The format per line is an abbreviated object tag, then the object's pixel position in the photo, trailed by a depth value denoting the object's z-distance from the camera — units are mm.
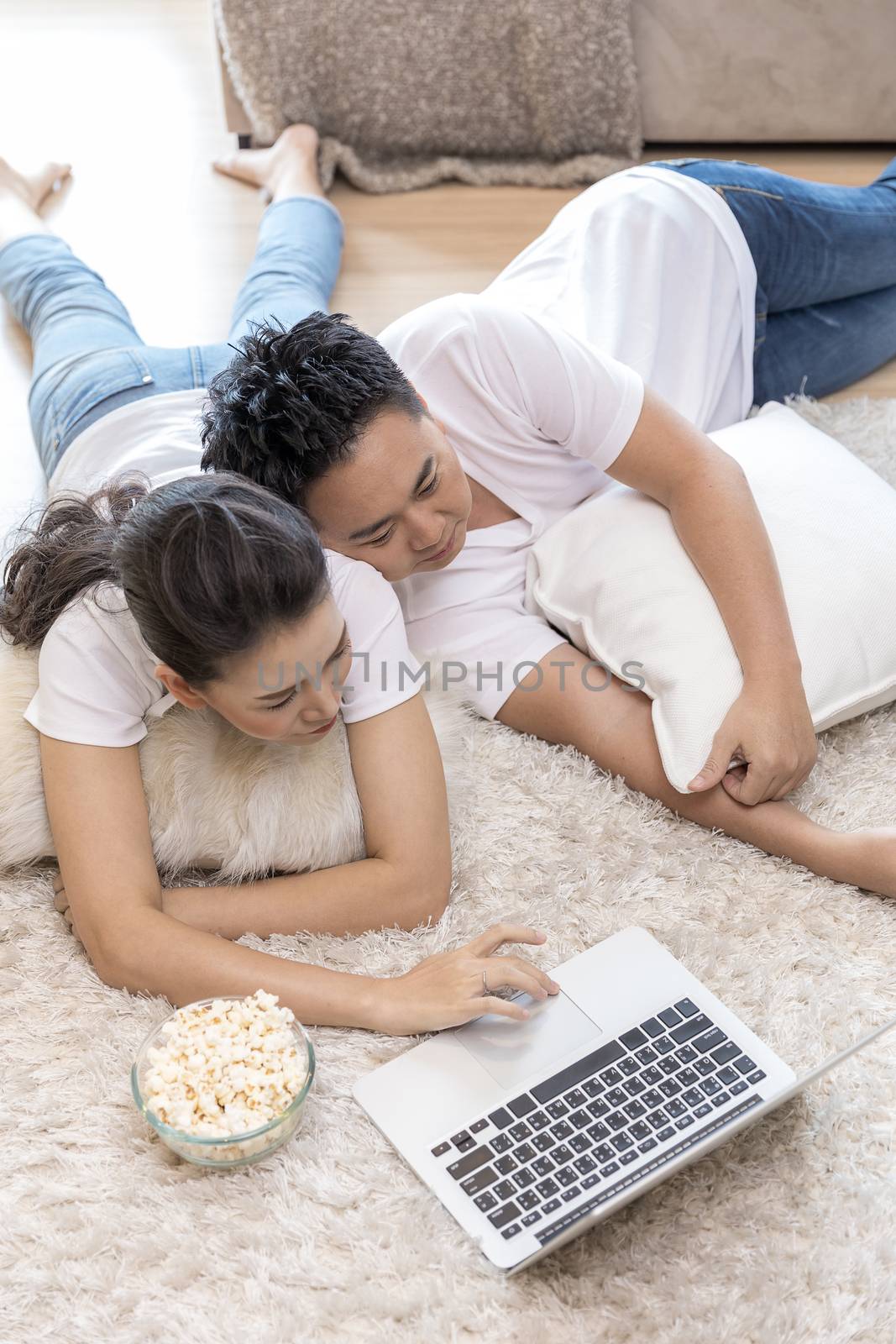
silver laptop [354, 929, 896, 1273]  932
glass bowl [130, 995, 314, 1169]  955
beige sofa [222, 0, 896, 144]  2340
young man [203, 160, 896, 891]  1193
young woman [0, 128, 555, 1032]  1021
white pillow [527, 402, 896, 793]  1311
